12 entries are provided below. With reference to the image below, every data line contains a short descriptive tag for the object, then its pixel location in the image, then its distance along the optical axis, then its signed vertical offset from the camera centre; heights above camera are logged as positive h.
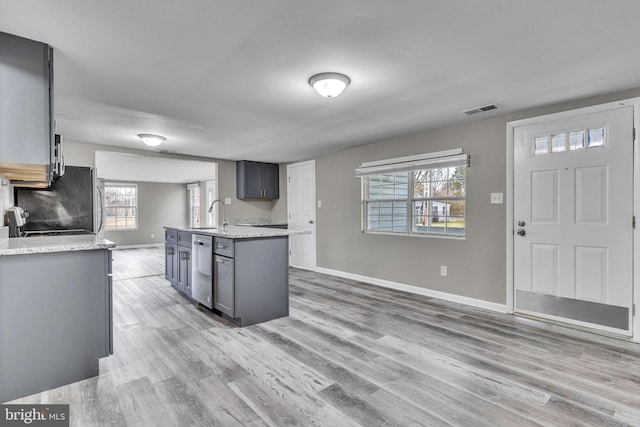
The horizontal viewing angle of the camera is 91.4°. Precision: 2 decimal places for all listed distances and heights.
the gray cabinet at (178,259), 3.91 -0.63
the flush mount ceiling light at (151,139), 4.24 +1.02
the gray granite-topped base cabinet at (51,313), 1.81 -0.62
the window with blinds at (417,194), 3.84 +0.25
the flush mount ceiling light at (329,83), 2.40 +1.02
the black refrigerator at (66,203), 3.75 +0.13
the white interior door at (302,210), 5.92 +0.06
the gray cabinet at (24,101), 1.88 +0.69
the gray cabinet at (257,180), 6.27 +0.68
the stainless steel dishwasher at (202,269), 3.34 -0.63
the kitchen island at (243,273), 3.00 -0.62
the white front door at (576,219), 2.73 -0.07
